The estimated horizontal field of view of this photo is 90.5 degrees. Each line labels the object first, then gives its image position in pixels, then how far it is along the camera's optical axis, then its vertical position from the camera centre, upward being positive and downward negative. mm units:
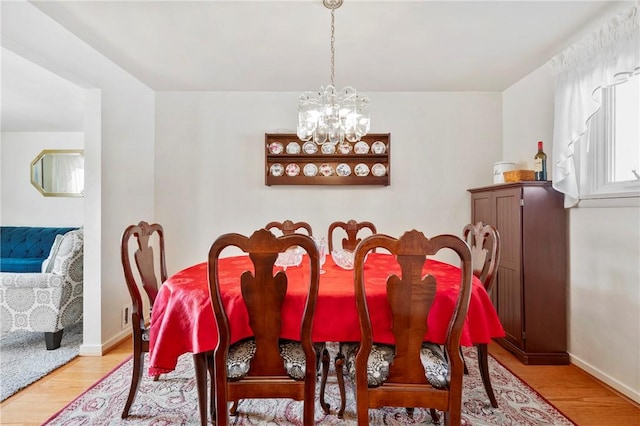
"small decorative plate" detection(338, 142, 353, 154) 3236 +678
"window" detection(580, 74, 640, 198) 2072 +464
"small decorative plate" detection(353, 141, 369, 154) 3324 +697
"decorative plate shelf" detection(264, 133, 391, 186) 3268 +557
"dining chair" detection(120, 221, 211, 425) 1720 -422
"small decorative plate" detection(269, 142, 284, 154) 3279 +689
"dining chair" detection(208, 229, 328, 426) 1236 -511
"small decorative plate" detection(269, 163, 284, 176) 3297 +474
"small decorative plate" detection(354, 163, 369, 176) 3318 +464
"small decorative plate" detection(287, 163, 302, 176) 3312 +476
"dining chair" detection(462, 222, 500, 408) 1762 -278
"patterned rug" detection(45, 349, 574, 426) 1755 -1136
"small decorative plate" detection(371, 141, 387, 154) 3324 +697
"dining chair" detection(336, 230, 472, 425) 1201 -513
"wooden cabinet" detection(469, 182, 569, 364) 2475 -465
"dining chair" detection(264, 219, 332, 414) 1683 -821
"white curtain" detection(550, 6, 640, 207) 1914 +927
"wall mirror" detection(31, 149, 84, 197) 4934 +674
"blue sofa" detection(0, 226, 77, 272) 4055 -346
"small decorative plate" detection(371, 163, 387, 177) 3300 +462
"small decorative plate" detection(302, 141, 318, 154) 3295 +692
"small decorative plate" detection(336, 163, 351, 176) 3311 +464
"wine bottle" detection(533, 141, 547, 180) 2604 +403
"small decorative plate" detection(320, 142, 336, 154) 3248 +674
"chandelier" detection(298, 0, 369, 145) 2053 +641
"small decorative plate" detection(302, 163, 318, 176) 3322 +467
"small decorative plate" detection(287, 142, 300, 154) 3300 +695
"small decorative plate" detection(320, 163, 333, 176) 3334 +468
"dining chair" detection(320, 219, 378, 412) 2713 -142
